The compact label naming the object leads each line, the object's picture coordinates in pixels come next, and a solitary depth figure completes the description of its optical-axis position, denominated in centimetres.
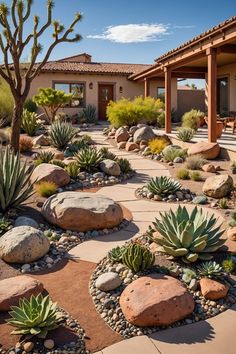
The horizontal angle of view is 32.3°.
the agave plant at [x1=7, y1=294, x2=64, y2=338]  406
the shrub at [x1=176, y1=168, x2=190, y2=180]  1065
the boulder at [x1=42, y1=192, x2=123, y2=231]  699
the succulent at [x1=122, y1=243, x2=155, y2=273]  524
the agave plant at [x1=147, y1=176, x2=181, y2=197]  927
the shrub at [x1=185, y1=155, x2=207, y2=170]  1147
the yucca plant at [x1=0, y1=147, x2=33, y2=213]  740
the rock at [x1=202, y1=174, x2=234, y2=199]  897
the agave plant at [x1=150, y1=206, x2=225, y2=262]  556
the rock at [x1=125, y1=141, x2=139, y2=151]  1533
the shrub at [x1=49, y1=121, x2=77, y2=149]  1407
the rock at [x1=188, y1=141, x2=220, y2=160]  1246
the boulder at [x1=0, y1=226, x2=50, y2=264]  571
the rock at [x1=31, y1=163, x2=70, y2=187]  943
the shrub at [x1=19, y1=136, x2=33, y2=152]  1346
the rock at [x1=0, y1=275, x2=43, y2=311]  457
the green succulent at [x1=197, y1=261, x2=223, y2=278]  517
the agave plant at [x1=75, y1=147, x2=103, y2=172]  1098
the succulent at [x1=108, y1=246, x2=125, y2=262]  565
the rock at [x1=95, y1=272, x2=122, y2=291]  498
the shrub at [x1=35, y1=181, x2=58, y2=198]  874
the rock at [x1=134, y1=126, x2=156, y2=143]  1573
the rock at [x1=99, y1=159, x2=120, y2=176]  1091
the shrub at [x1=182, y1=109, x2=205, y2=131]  1769
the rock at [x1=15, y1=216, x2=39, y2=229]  682
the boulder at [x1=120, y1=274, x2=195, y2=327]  438
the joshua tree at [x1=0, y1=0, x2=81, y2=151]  1134
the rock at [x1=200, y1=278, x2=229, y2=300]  485
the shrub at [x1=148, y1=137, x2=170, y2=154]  1424
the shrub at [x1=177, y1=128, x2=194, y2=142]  1467
